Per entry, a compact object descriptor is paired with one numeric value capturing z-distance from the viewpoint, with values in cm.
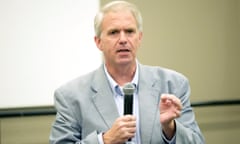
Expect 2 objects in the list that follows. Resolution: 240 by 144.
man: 415
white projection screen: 491
